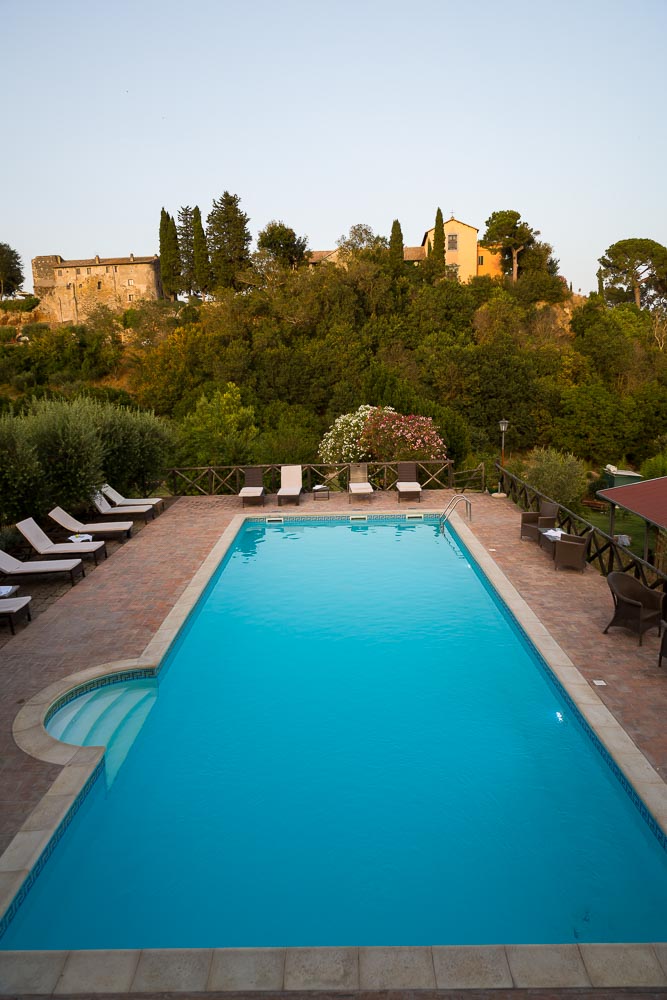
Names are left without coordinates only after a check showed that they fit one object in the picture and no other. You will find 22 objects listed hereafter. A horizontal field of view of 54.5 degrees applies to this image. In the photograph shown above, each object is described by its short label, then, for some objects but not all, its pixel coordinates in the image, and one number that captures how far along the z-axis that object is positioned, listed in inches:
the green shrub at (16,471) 477.1
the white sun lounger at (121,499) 589.3
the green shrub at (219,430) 805.9
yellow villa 1971.0
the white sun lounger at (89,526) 493.7
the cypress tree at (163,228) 2018.9
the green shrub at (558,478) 750.5
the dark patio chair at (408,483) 638.5
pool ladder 563.1
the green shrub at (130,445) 614.2
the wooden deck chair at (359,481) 643.5
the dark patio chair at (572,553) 403.9
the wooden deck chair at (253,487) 633.0
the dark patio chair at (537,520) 474.9
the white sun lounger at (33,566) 395.9
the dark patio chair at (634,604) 298.2
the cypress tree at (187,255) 2038.6
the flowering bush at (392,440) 732.7
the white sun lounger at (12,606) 327.3
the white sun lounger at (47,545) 437.4
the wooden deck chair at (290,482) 631.8
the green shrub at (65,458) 518.3
